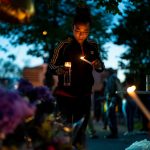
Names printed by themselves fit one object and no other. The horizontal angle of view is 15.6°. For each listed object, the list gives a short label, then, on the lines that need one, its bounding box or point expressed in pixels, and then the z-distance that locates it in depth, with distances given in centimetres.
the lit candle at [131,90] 576
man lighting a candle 675
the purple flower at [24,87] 419
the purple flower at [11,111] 351
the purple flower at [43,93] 427
